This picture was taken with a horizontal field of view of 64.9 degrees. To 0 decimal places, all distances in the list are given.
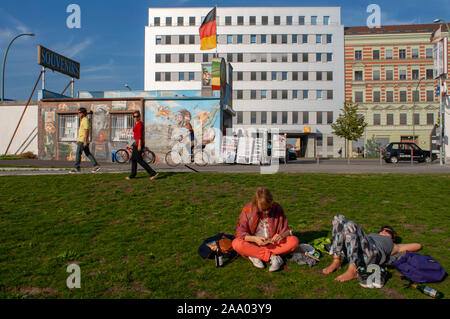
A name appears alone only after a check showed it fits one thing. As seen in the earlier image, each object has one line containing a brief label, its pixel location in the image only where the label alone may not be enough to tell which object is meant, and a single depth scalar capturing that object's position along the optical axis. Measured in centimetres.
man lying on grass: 456
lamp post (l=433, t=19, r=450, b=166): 2228
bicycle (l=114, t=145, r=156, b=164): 1961
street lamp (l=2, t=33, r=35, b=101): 3030
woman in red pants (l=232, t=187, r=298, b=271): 489
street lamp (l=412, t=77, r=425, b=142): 5479
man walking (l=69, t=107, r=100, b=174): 1169
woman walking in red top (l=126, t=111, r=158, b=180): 1065
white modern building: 5834
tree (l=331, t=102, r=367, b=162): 4772
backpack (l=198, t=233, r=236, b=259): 505
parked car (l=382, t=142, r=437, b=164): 2762
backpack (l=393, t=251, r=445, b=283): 430
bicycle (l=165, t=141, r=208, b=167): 1736
